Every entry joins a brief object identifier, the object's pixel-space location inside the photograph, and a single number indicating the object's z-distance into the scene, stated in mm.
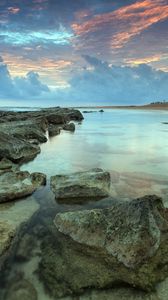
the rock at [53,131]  13200
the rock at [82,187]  4602
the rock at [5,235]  3098
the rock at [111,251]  2635
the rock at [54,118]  19476
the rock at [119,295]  2468
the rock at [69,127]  15815
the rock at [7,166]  6095
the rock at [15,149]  7013
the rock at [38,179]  5145
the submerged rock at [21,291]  2482
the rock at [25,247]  3028
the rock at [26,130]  10422
